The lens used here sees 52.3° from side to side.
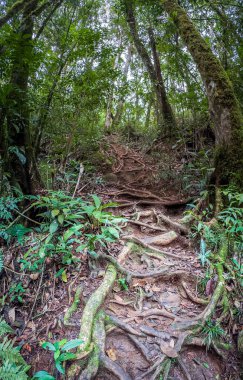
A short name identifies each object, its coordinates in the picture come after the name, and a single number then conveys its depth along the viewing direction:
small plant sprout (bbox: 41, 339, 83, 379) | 1.87
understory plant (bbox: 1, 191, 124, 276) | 2.78
